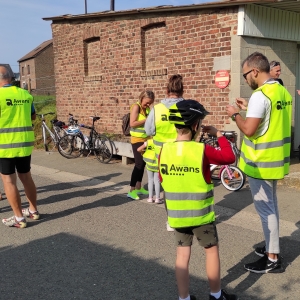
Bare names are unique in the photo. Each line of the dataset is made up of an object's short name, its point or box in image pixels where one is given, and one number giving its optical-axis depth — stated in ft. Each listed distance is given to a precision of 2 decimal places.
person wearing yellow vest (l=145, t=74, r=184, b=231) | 15.72
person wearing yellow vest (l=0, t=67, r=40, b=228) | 17.19
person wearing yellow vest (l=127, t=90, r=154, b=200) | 20.38
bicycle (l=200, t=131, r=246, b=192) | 23.49
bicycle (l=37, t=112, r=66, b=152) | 40.04
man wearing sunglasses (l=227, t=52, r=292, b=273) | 12.03
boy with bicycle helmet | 9.77
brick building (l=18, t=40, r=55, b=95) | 193.57
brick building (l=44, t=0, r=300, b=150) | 26.32
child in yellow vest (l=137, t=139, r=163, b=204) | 18.86
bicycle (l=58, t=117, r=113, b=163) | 34.55
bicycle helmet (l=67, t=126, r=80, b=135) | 37.70
